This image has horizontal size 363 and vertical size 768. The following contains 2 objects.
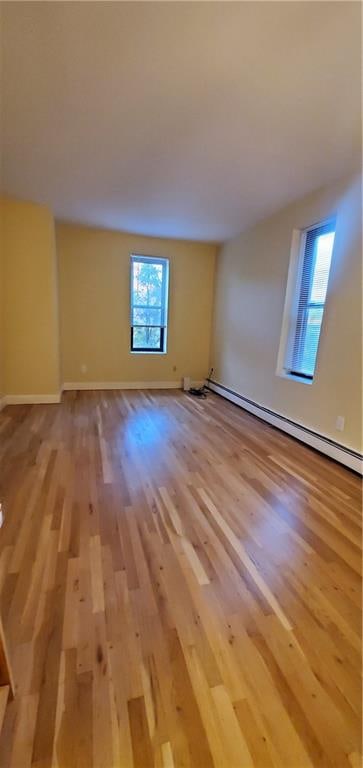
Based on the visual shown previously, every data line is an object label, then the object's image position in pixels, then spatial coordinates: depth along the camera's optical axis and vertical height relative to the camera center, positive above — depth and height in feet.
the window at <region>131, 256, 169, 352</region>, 16.06 +0.81
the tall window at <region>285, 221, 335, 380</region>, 9.89 +0.96
